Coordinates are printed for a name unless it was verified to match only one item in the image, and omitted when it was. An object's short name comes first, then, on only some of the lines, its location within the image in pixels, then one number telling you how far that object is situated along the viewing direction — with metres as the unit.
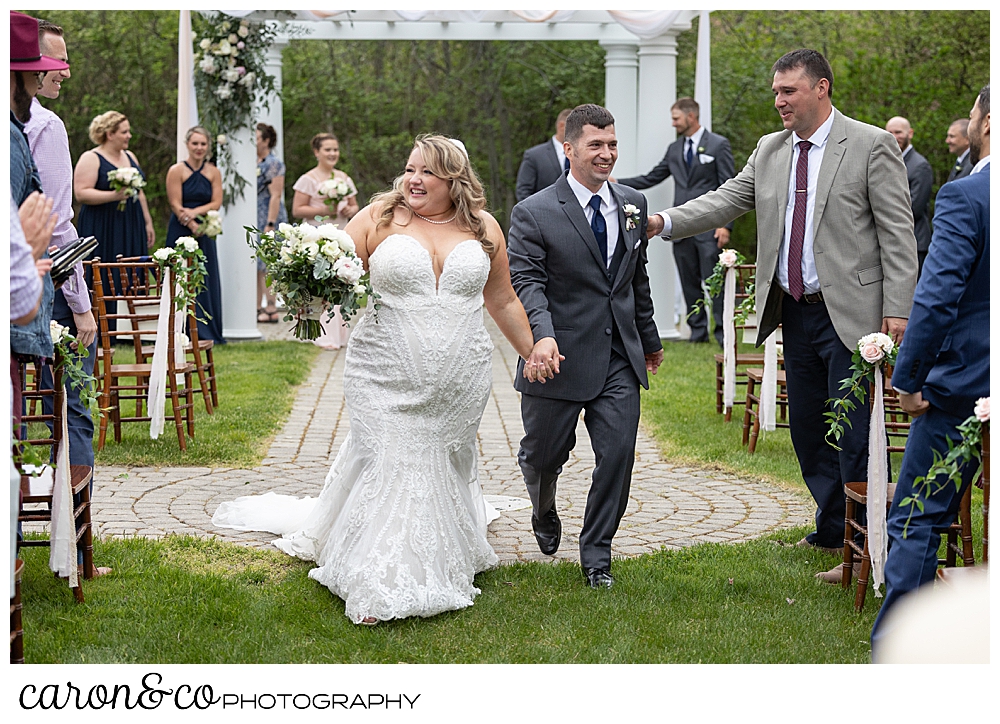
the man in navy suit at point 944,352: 3.73
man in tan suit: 5.13
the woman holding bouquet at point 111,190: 10.87
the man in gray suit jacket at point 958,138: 11.04
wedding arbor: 11.68
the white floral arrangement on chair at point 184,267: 7.72
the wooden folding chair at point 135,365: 7.59
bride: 4.85
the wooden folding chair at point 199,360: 8.37
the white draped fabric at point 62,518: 4.43
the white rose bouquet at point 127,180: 10.73
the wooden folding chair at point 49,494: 4.54
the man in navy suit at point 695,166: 11.97
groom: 5.07
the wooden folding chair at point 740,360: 8.70
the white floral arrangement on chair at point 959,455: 3.58
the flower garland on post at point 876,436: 4.68
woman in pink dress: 12.64
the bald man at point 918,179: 11.28
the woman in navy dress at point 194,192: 11.41
